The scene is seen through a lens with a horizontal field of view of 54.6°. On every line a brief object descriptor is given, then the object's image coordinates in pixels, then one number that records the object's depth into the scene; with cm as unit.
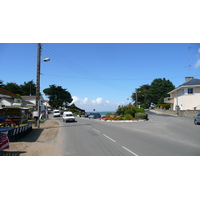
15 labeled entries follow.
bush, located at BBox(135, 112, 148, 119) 3366
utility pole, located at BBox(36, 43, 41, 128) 2080
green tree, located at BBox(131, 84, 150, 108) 8662
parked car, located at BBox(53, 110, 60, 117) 5726
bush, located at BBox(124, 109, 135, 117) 3647
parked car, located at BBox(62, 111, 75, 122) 3247
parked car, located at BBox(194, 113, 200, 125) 2276
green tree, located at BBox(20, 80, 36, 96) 7888
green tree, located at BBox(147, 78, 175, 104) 8231
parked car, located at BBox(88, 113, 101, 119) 4748
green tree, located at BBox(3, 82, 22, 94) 7100
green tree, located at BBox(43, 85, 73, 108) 8906
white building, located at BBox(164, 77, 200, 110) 4441
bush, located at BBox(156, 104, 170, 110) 6450
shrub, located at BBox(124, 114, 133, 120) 3299
